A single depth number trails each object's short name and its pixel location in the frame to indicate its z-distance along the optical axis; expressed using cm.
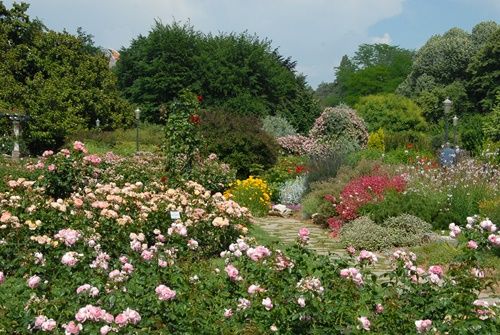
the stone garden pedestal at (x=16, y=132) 2720
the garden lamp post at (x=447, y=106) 1833
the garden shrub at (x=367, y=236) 916
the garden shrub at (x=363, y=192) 1091
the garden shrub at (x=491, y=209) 856
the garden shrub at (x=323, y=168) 1459
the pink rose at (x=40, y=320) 322
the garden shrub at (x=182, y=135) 1340
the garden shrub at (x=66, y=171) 970
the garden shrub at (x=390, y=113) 3194
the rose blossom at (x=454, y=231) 402
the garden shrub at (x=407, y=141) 2416
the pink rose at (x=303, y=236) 436
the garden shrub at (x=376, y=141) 2433
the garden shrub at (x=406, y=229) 923
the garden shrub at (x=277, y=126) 2725
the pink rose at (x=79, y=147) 1000
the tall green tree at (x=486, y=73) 3462
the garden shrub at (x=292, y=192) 1486
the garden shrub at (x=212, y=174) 1412
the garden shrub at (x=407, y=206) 1034
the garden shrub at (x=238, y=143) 1773
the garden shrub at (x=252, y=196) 1360
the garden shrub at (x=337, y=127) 2434
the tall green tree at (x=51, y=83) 3055
